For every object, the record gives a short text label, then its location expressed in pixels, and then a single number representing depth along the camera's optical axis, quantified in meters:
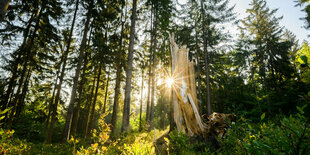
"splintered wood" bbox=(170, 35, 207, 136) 5.03
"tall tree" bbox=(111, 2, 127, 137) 12.21
